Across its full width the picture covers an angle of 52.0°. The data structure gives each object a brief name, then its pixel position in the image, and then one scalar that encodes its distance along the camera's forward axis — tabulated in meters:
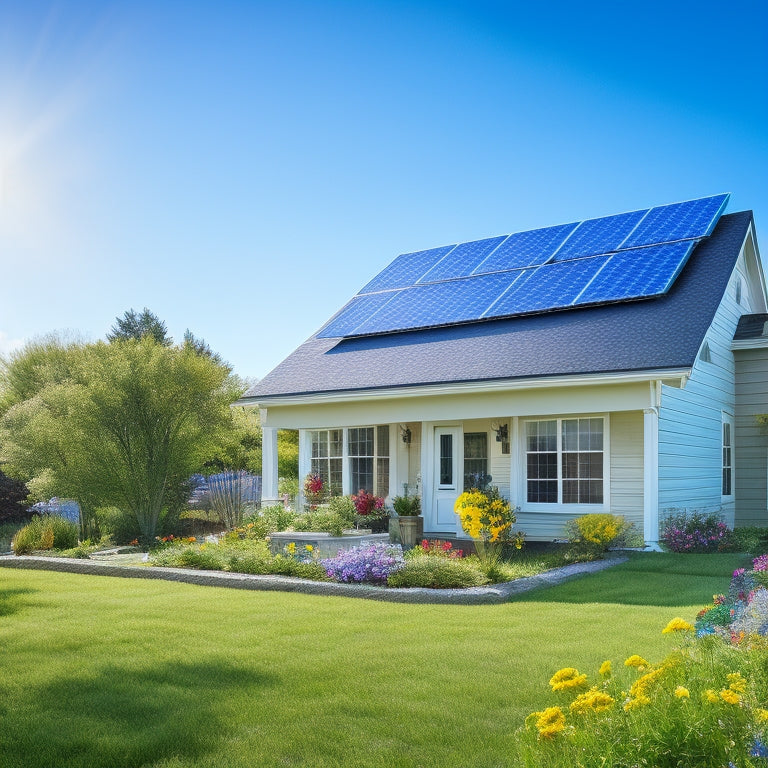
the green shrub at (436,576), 9.55
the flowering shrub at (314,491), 16.70
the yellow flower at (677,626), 4.23
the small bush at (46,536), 14.52
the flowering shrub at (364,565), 9.88
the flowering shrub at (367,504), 15.28
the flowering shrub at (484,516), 12.57
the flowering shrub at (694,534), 12.73
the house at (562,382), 13.50
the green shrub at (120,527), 16.70
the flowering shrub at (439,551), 10.88
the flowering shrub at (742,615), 4.86
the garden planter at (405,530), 14.68
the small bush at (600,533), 12.46
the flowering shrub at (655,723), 3.15
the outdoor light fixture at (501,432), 14.91
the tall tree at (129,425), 15.41
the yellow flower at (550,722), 3.28
